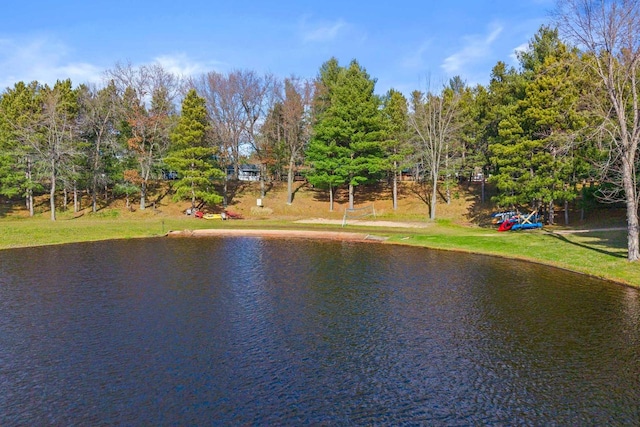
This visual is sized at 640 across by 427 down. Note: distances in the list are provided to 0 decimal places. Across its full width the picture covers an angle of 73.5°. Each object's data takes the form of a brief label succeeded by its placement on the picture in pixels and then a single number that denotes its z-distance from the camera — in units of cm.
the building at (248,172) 7144
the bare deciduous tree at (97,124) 5041
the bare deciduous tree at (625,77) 2105
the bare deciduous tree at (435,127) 4562
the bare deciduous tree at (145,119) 5094
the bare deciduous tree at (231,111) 5394
